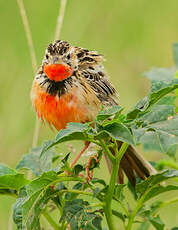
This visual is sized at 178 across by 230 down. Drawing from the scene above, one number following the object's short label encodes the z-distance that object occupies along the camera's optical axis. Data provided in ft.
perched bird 20.38
